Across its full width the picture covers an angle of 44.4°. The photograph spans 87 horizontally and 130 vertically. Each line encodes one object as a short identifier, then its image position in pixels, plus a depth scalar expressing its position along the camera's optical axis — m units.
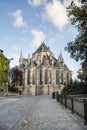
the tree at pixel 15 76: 49.20
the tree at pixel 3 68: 27.75
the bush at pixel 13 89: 43.44
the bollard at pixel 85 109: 4.80
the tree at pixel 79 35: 8.44
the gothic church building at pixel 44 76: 52.77
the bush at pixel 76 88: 15.12
